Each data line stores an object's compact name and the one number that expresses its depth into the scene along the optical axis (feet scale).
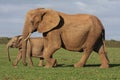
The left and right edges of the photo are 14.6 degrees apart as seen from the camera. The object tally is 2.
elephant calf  78.69
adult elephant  63.49
